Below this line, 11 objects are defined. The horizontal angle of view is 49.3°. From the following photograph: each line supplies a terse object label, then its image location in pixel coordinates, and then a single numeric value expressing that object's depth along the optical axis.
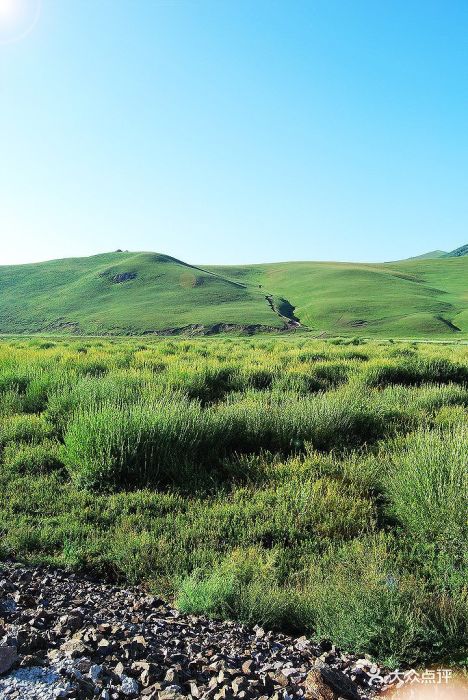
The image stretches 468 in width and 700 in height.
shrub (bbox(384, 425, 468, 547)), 5.72
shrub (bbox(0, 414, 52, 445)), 8.94
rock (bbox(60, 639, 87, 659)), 3.47
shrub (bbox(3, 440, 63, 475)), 7.84
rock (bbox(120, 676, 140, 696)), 3.18
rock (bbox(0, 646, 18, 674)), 3.29
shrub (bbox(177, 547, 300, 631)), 4.59
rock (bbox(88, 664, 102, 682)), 3.27
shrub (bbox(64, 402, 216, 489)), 7.52
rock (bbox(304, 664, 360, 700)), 3.36
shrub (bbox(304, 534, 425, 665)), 4.06
